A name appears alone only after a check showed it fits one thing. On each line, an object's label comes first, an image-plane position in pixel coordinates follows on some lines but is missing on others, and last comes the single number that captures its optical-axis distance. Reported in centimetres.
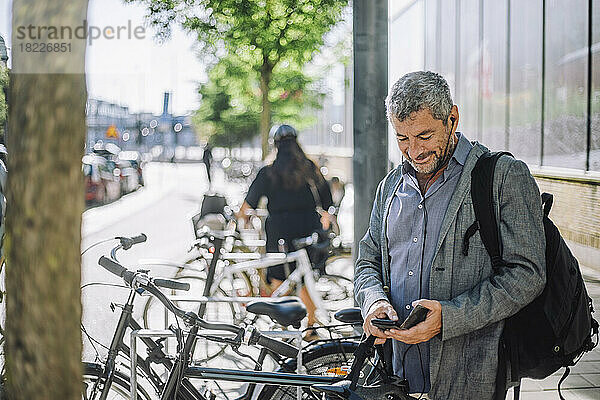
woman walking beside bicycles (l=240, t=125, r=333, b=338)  651
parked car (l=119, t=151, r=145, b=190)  3212
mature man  259
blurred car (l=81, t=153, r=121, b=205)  2272
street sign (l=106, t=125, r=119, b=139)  3347
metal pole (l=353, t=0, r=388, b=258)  437
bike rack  321
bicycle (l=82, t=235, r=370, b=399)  335
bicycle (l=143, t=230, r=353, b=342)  562
